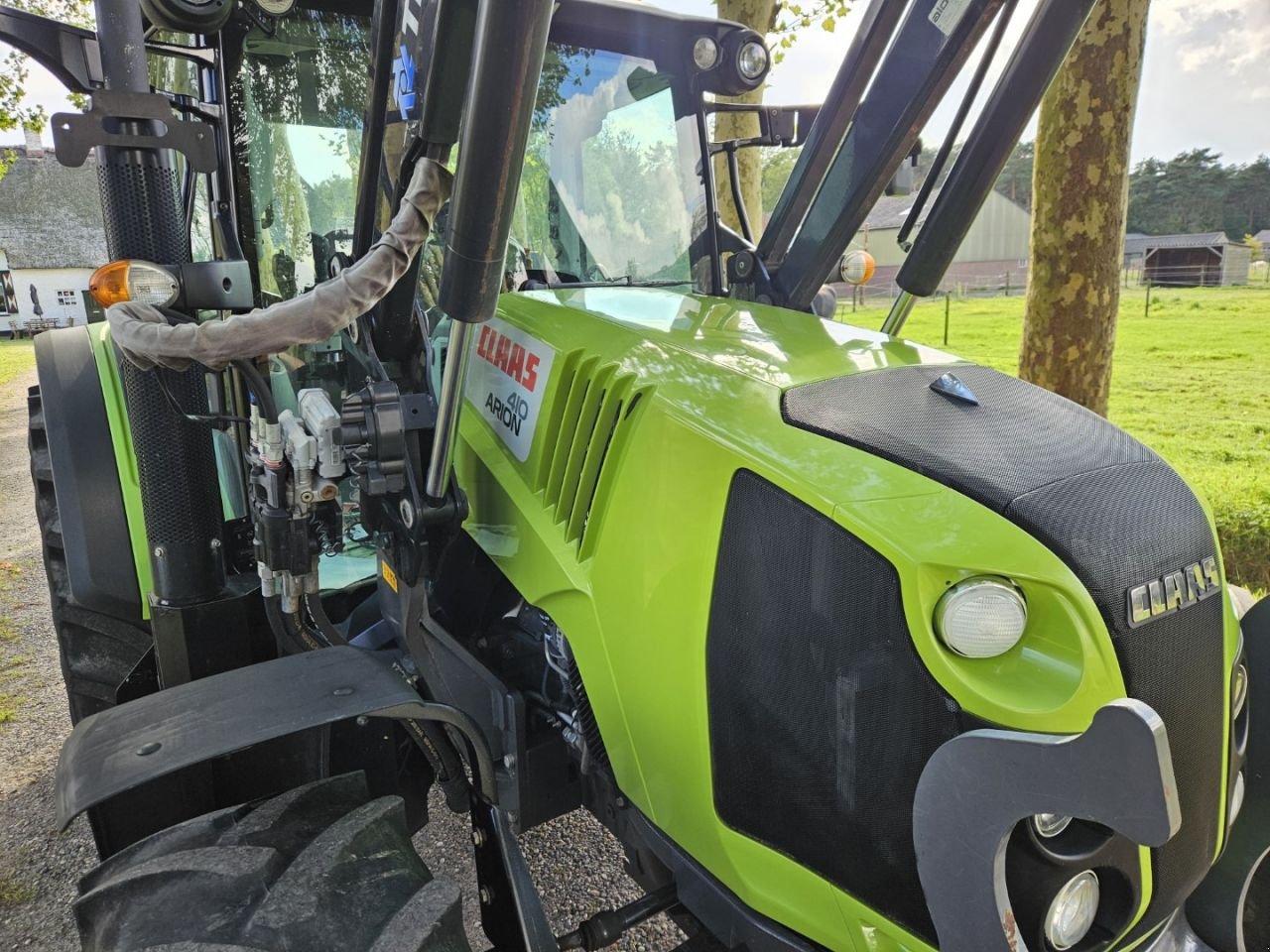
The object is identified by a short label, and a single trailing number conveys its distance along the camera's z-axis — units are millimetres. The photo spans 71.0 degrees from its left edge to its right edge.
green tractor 1214
